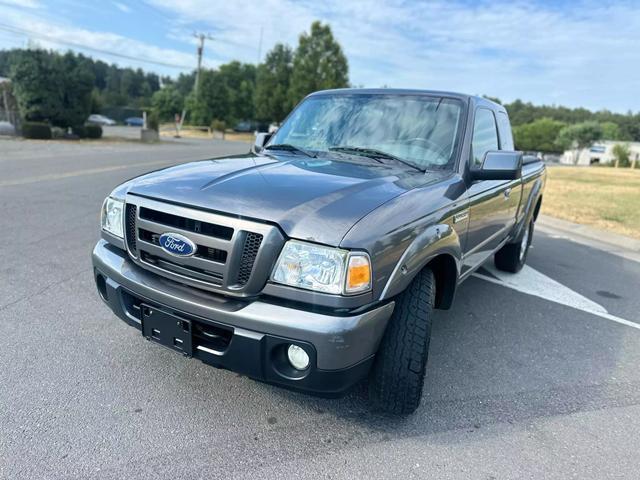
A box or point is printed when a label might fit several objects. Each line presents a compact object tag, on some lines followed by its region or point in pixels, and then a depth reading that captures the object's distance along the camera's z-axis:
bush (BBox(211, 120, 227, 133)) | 46.59
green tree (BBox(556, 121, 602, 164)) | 82.69
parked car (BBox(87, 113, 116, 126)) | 60.96
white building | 73.81
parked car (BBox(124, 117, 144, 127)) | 70.01
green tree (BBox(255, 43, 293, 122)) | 45.03
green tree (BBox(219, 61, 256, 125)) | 53.34
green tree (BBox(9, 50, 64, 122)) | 23.56
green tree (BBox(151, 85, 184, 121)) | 66.69
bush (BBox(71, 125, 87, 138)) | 25.61
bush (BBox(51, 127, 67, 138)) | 24.58
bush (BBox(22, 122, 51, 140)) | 22.91
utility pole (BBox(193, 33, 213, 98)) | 50.37
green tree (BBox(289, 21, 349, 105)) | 41.62
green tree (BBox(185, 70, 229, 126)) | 51.06
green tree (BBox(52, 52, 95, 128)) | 24.77
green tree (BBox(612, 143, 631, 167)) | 51.25
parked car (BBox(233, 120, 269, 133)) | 59.56
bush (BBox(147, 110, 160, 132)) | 31.91
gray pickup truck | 2.03
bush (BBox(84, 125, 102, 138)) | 26.08
